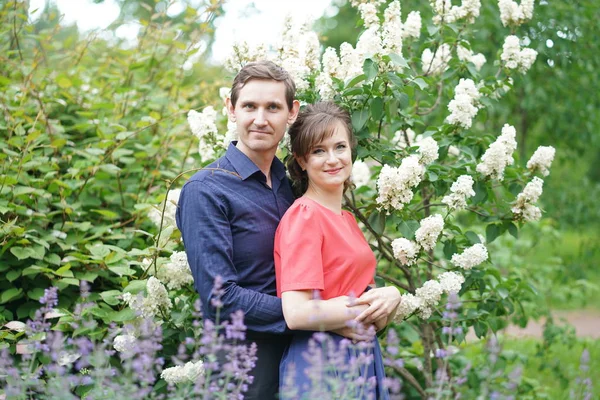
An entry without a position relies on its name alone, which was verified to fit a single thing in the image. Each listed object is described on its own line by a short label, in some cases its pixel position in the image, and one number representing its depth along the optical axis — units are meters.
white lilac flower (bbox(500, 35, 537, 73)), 3.54
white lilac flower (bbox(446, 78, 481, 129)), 3.20
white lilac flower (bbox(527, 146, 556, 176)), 3.16
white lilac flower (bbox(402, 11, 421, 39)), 3.60
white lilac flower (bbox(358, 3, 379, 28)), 3.37
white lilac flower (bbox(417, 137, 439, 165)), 3.04
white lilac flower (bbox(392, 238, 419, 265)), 2.83
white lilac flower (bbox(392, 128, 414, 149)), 3.66
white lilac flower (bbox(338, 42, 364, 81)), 3.06
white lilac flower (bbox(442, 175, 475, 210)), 2.94
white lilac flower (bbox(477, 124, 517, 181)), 3.05
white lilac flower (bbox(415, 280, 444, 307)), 2.93
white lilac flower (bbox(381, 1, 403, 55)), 3.04
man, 2.49
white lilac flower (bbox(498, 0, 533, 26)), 3.67
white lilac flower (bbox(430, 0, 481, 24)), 3.62
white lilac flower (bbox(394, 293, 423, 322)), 2.91
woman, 2.40
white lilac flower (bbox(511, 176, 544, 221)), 3.06
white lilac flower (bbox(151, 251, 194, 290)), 2.88
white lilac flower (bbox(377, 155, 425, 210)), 2.79
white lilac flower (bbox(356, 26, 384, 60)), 3.00
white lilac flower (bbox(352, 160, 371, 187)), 4.11
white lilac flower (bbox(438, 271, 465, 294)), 2.92
